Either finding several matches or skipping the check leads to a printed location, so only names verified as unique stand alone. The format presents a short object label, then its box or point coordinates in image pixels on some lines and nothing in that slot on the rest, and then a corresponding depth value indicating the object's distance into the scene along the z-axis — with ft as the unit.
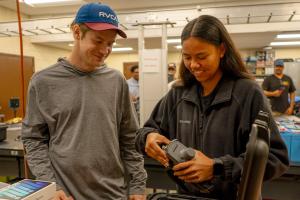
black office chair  1.46
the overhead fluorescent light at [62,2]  15.58
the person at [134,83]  14.19
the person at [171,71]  15.74
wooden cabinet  17.98
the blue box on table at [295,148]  5.93
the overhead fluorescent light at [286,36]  18.92
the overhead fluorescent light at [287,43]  23.35
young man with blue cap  3.68
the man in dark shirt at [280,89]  15.42
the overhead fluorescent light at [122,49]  26.84
